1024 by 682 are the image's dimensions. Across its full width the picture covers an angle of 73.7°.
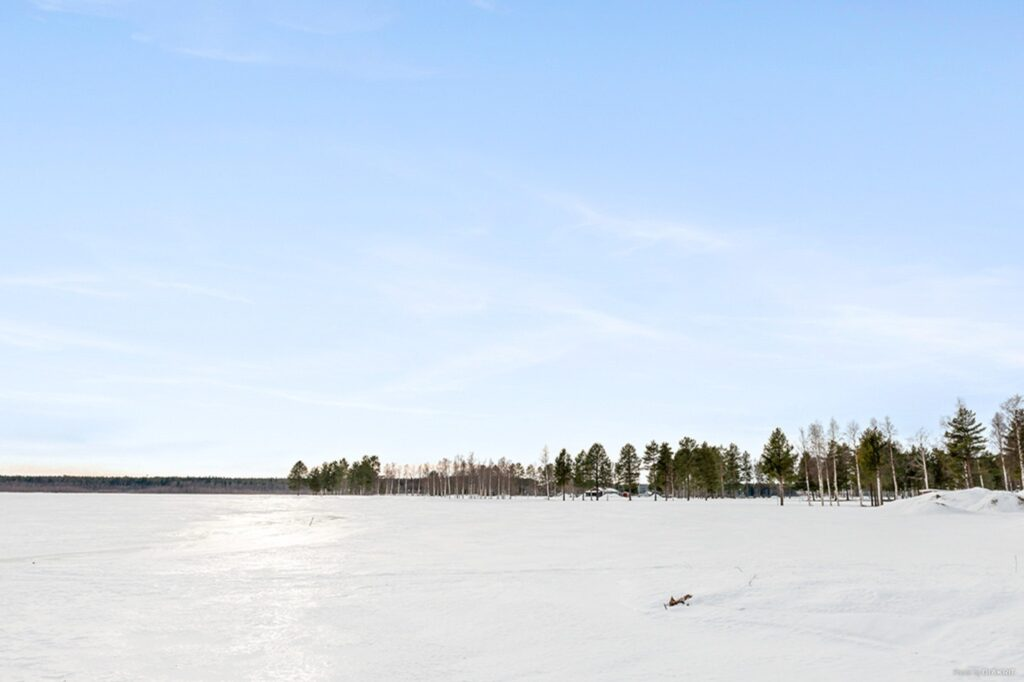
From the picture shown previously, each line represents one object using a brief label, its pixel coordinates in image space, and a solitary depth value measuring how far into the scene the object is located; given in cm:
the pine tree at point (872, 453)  8256
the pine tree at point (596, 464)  15812
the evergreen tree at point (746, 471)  17098
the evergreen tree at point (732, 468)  15838
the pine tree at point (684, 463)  12825
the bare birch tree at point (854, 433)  10356
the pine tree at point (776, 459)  9036
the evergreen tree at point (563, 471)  13738
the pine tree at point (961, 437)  9244
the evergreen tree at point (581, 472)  16016
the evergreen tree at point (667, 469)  13225
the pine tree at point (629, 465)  15662
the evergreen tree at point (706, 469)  12912
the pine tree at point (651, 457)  15099
